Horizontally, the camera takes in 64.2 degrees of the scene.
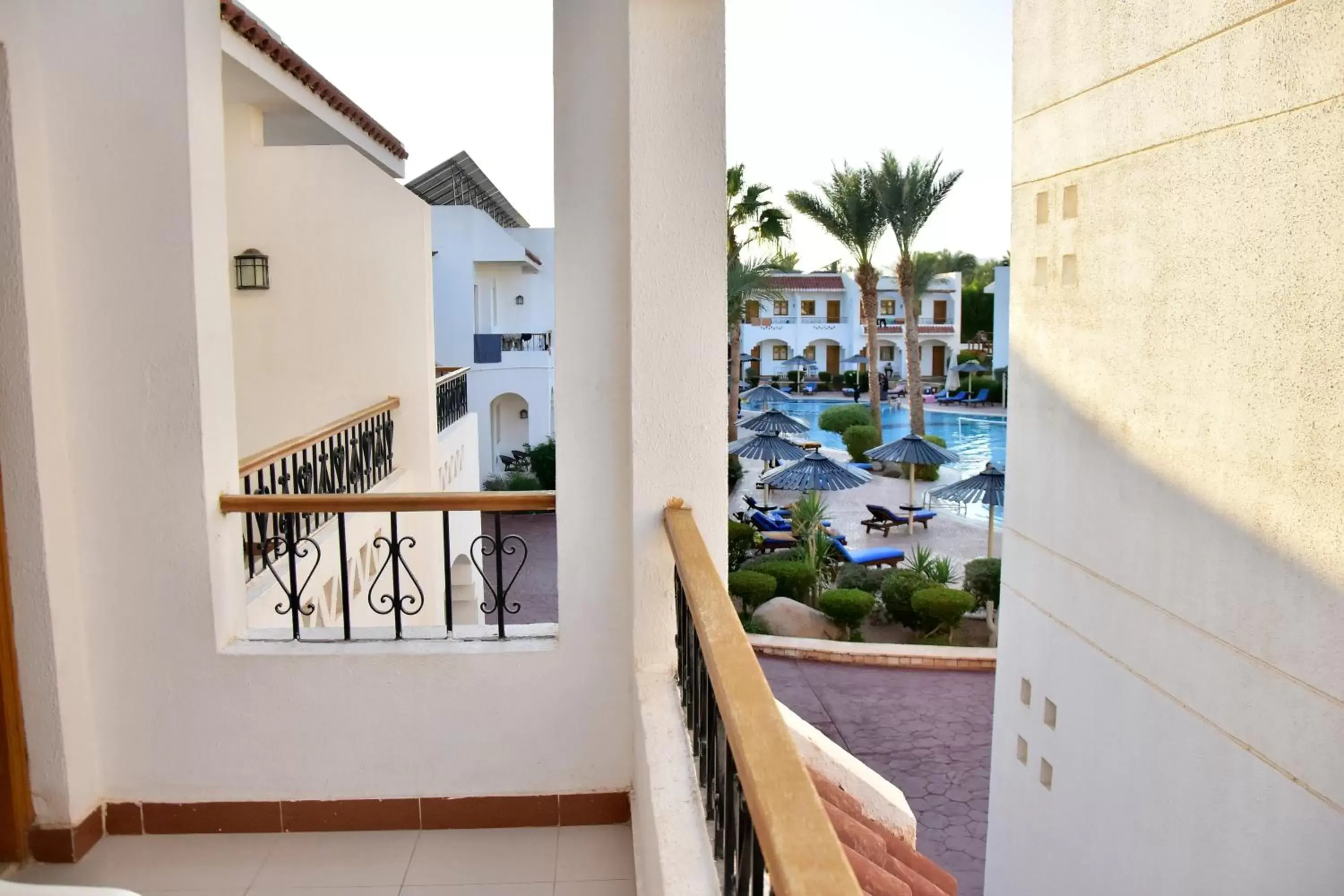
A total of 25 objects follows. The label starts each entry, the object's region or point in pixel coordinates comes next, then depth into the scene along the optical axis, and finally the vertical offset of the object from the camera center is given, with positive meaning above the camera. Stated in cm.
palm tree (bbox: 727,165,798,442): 2373 +237
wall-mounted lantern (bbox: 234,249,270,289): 716 +43
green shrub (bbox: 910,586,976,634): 1252 -323
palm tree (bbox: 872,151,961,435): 2350 +300
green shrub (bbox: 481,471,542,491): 2056 -294
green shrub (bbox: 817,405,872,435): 3103 -258
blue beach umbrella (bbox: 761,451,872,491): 1719 -239
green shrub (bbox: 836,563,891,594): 1421 -334
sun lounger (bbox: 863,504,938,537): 1931 -346
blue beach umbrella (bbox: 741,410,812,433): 2244 -198
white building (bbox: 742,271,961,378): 4631 +32
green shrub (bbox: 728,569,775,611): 1333 -319
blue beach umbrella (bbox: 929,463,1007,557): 1562 -237
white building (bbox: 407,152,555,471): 2219 +48
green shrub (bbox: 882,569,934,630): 1317 -328
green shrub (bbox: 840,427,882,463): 2781 -287
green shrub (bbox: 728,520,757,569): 1630 -325
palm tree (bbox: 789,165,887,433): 2427 +271
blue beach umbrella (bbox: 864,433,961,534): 1906 -223
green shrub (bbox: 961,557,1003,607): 1356 -319
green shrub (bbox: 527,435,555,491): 2094 -258
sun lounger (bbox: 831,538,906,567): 1573 -335
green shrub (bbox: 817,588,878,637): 1264 -326
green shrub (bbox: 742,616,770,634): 1259 -347
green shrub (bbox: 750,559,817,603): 1398 -326
